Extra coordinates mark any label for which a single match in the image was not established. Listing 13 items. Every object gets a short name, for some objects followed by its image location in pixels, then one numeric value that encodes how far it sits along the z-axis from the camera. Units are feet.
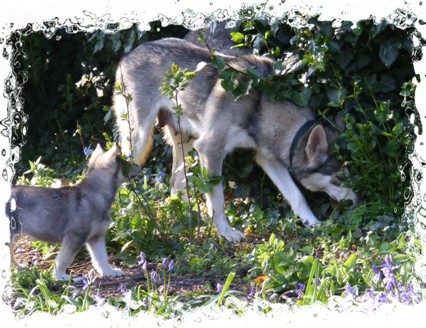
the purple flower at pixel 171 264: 30.91
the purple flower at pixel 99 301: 29.30
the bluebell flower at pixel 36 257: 38.77
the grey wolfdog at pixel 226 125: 47.93
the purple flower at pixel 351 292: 28.48
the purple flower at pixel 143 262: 31.09
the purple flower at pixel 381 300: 27.44
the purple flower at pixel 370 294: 29.17
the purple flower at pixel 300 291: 31.08
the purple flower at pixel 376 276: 30.73
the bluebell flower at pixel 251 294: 32.61
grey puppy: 37.45
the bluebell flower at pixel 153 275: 31.28
